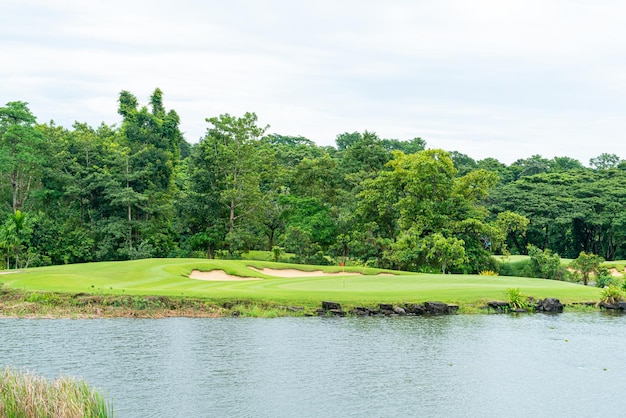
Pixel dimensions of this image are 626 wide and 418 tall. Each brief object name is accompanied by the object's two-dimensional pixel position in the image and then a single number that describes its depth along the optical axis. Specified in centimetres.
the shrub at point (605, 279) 5084
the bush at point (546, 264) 5816
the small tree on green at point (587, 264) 5562
